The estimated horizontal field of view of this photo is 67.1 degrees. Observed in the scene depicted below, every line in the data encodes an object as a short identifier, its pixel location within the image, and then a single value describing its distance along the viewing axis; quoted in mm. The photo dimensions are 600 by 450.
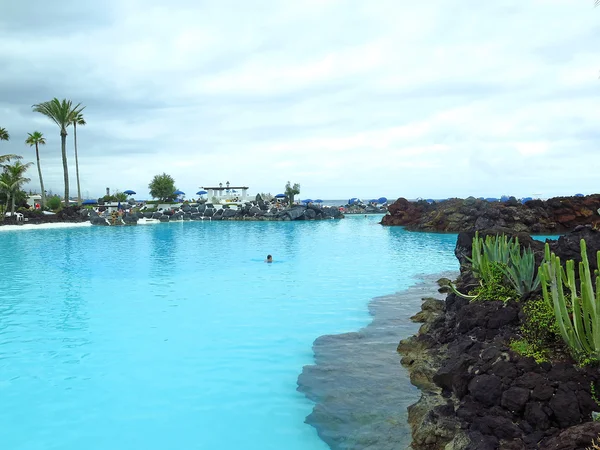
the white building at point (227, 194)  78394
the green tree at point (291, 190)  87750
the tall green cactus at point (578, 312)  5082
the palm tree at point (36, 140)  61344
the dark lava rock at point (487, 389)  5258
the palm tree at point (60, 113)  58906
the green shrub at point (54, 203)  65556
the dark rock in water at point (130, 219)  52941
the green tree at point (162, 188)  80938
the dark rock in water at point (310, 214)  66462
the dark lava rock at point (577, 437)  3699
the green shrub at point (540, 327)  6141
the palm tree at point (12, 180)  52750
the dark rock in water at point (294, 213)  63594
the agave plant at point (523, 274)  7934
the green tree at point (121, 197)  78419
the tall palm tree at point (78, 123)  63838
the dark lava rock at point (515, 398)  4922
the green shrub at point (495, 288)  8422
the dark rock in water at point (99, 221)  52031
